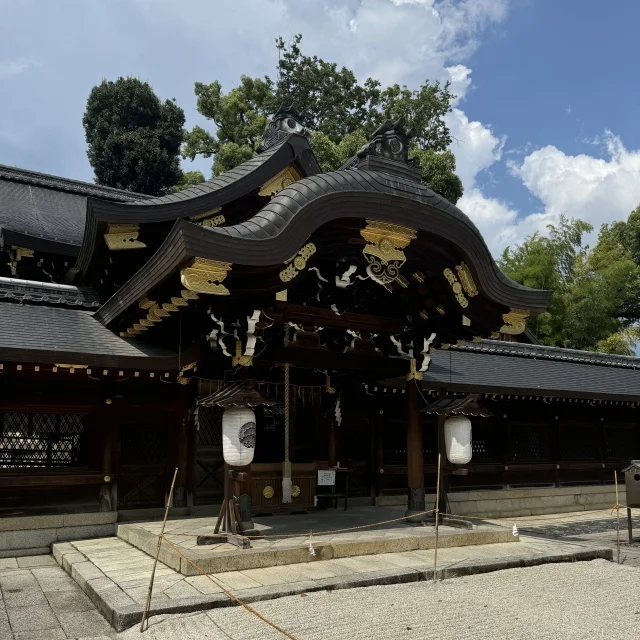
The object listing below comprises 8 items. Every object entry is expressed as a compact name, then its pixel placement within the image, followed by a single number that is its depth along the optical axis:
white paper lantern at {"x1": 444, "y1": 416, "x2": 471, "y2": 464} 9.03
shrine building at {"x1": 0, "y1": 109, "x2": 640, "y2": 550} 7.66
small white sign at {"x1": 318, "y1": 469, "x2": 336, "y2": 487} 9.70
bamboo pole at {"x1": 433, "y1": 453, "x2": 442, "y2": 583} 6.72
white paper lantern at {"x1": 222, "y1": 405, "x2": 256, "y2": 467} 7.38
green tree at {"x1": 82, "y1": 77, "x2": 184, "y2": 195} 33.81
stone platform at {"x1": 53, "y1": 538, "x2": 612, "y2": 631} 5.58
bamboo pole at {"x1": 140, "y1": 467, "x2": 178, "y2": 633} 5.07
